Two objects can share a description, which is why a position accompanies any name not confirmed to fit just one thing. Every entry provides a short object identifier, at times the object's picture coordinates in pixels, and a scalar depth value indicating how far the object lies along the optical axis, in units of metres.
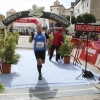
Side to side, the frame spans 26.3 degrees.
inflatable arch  9.82
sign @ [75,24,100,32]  6.51
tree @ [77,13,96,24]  41.90
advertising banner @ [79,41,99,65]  8.02
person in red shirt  10.27
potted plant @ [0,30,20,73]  7.33
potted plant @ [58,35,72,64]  9.91
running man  6.72
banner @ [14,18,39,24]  27.42
